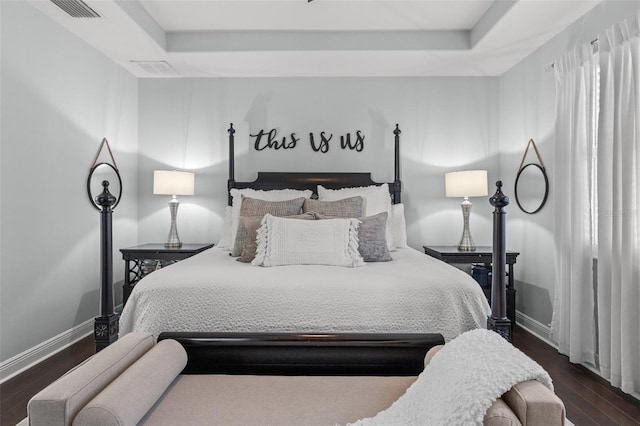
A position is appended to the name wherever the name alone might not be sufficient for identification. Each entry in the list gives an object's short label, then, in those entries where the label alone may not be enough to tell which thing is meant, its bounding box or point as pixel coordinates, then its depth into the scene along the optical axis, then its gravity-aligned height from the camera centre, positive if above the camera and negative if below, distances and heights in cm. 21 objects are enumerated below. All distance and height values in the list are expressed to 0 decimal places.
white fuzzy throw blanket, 111 -47
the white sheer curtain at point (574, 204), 288 +10
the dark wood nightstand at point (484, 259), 371 -37
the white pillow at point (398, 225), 358 -6
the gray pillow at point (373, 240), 287 -16
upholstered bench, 115 -59
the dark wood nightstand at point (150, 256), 375 -34
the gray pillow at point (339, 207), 329 +9
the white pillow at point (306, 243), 262 -16
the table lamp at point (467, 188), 395 +28
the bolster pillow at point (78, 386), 117 -51
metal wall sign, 438 +81
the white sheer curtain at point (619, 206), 241 +7
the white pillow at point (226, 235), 354 -15
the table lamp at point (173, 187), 400 +30
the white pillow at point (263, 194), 366 +22
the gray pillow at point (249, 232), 281 -10
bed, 209 -44
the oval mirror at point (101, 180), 365 +35
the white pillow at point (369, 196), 360 +20
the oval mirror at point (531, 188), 362 +27
